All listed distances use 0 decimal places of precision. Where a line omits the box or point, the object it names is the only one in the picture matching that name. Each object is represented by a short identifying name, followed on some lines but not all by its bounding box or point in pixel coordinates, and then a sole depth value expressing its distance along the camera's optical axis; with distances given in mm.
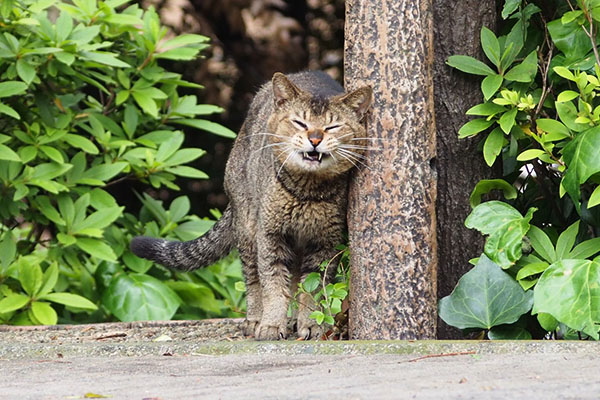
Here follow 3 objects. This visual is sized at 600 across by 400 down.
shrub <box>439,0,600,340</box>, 7043
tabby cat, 7930
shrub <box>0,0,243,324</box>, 10273
